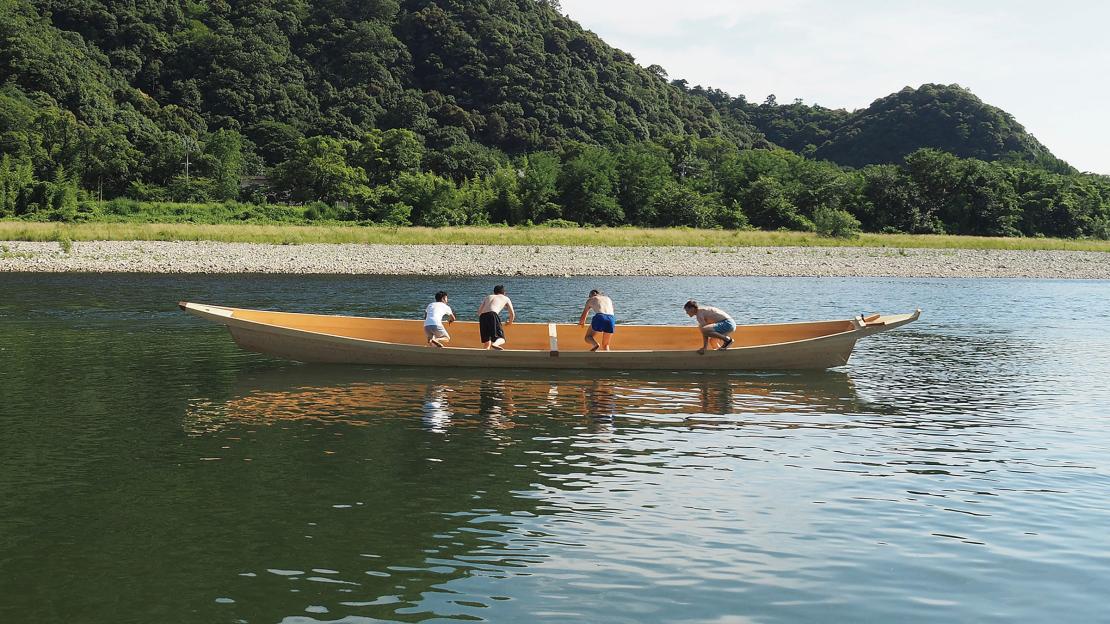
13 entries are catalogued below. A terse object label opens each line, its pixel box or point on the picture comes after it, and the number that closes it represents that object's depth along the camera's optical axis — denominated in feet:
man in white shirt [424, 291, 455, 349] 65.16
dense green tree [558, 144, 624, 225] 270.05
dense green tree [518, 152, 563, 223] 265.13
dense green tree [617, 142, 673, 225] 276.00
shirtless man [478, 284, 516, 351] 65.10
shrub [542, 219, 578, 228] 250.57
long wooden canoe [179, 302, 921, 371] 63.52
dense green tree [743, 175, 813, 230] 271.69
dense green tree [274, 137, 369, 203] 296.92
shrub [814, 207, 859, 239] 244.63
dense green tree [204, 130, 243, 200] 291.38
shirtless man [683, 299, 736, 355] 64.59
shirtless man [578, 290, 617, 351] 65.36
